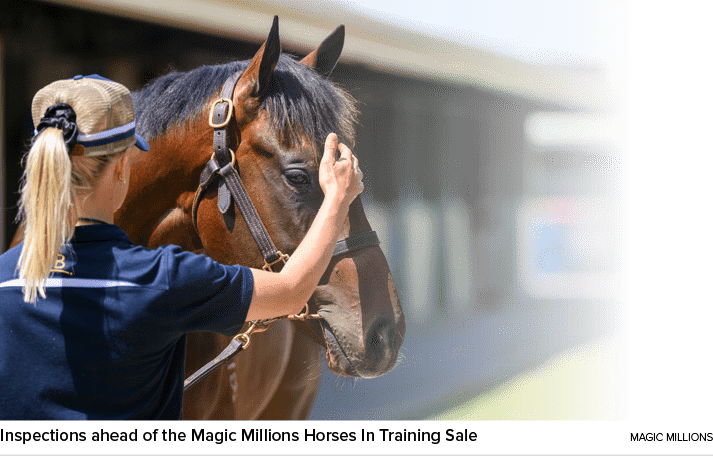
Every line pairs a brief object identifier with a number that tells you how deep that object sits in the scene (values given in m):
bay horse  9.13
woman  8.71
